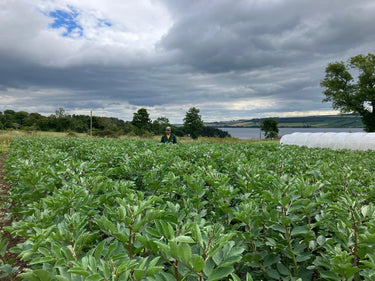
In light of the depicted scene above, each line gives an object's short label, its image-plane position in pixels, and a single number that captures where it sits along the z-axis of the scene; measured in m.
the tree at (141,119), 81.81
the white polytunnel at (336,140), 21.22
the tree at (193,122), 87.94
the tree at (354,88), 42.38
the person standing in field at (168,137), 13.33
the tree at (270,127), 94.69
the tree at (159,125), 96.46
